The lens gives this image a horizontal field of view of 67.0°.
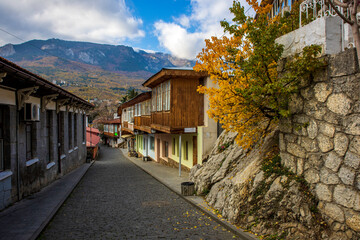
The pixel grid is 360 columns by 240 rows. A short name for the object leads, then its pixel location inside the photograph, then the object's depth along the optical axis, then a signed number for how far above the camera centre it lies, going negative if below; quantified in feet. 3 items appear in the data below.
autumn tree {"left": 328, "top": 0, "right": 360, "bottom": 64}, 13.97 +4.86
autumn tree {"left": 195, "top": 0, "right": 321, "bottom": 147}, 19.10 +3.49
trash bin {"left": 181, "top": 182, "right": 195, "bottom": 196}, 33.73 -8.94
